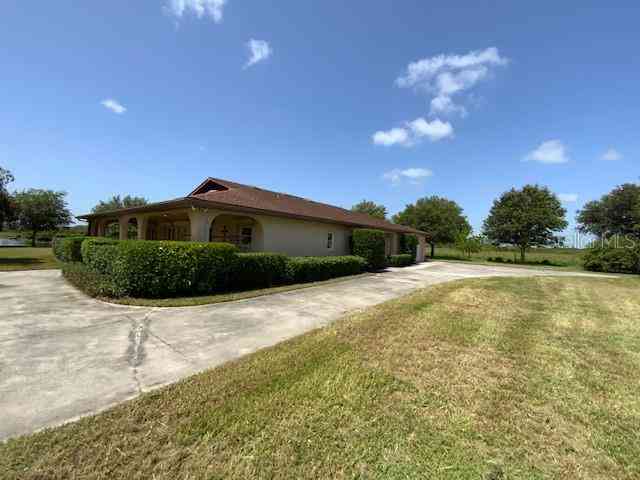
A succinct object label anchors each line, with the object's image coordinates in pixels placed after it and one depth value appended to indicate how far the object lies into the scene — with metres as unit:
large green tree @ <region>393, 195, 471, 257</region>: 34.44
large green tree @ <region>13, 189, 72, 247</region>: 32.84
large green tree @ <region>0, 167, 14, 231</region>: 18.83
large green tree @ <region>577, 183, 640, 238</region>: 41.19
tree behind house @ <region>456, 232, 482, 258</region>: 34.03
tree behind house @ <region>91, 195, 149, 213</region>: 51.73
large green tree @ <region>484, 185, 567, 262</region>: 31.39
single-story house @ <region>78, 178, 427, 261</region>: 10.03
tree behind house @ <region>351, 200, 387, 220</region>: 50.91
